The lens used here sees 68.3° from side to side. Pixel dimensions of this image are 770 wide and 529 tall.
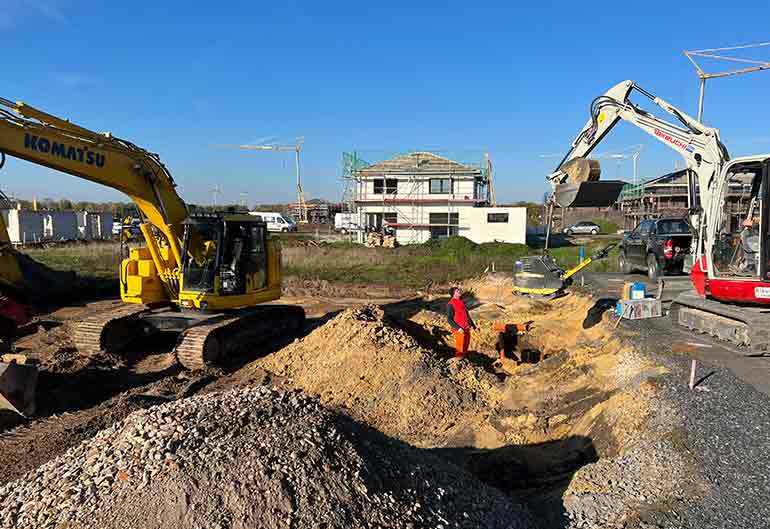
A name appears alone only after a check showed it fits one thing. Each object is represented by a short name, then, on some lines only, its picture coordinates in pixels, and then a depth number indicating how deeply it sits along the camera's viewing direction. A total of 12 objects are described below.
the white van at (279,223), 48.12
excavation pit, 6.58
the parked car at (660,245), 16.98
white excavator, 8.62
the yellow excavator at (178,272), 10.36
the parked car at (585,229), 48.19
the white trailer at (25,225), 34.25
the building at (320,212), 65.61
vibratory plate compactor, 13.38
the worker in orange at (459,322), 10.43
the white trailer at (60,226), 36.84
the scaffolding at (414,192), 37.69
